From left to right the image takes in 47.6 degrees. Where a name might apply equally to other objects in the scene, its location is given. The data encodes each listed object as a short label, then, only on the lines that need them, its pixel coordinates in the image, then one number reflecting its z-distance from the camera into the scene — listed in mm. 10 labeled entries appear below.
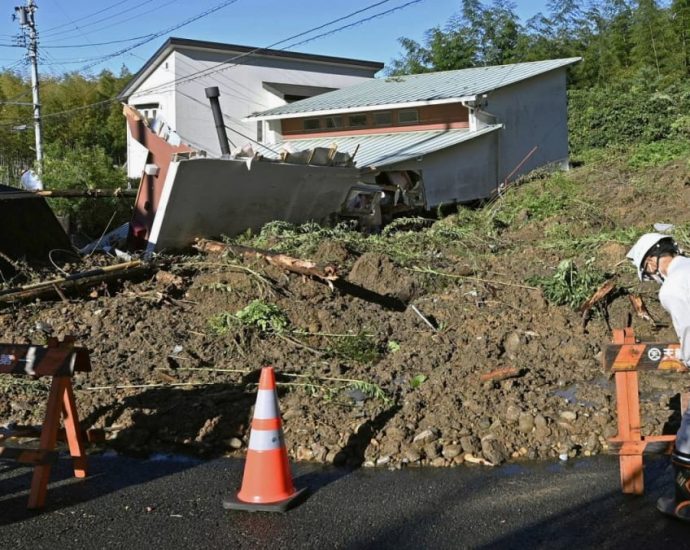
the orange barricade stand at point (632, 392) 4469
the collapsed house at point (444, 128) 15312
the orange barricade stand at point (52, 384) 4609
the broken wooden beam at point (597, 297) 7710
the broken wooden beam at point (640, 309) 7719
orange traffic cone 4535
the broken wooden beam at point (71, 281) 8062
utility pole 29750
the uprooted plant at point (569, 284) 7863
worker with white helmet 4047
